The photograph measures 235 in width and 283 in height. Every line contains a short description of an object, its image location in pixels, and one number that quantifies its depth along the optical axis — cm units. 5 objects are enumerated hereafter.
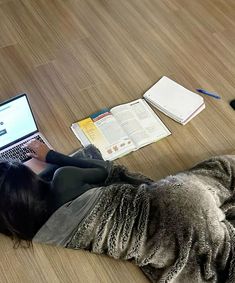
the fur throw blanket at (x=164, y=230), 124
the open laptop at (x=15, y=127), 154
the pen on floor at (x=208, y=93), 200
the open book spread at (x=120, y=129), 176
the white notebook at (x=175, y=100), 190
